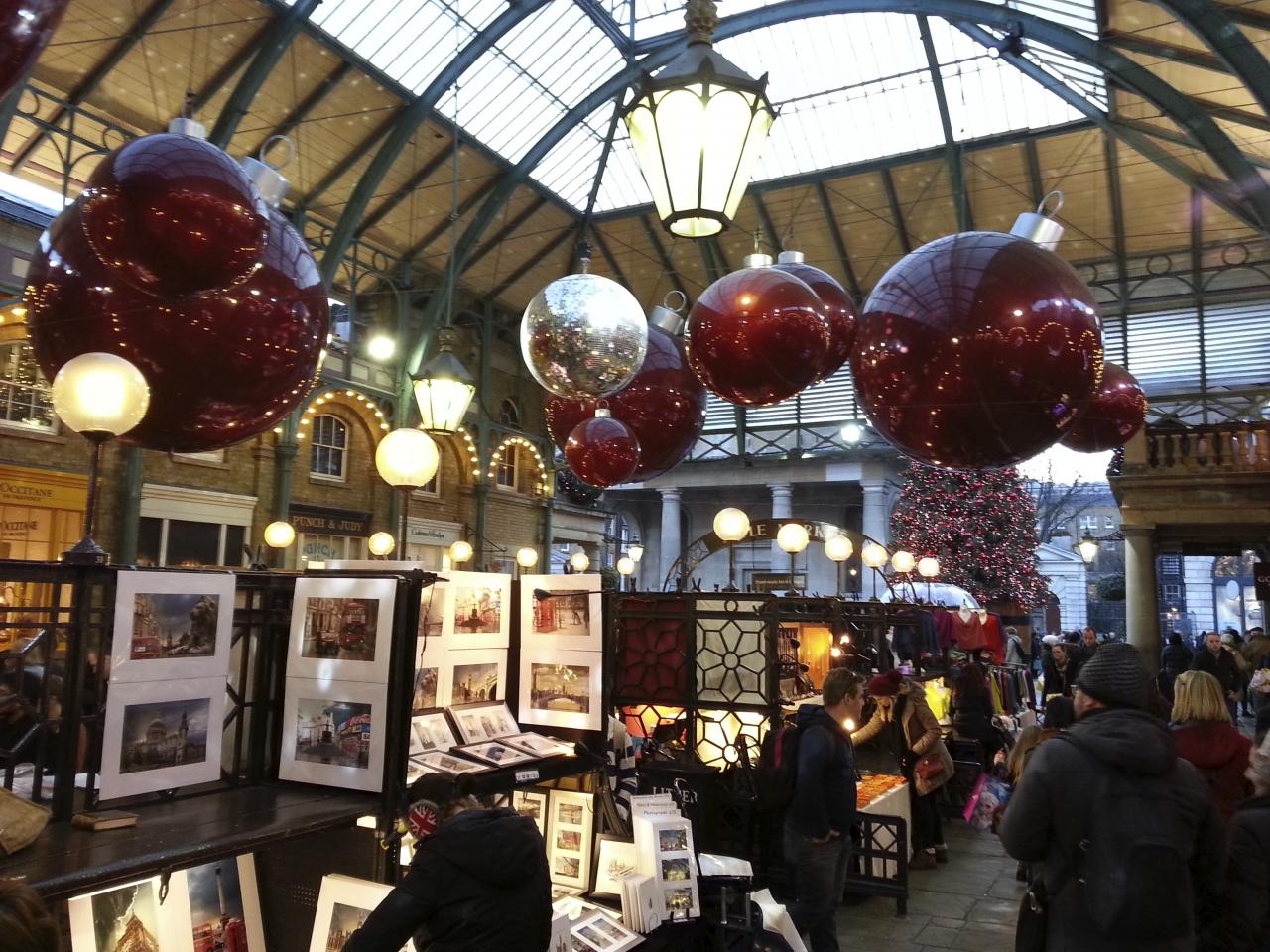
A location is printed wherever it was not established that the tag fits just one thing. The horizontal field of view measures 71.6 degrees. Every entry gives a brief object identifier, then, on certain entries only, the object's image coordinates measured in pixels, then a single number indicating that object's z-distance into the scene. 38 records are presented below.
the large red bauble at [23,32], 0.82
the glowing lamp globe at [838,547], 9.97
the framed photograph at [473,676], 3.72
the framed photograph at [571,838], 3.62
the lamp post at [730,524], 8.63
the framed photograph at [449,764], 3.15
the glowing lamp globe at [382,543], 12.48
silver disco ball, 2.94
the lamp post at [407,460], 3.60
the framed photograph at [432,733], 3.33
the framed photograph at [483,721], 3.66
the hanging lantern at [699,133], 2.33
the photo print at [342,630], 2.63
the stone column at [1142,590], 10.78
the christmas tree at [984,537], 16.58
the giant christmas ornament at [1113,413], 3.41
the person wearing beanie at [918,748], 6.51
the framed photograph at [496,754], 3.35
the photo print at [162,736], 2.19
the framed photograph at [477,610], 3.72
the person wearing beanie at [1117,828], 2.22
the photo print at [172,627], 2.21
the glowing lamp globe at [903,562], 11.30
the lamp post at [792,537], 9.55
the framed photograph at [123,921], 2.08
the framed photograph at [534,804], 3.75
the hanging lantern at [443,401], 5.25
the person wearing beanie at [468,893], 2.12
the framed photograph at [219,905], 2.34
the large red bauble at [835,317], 3.08
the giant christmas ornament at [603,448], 3.81
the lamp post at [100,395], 2.00
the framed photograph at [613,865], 3.45
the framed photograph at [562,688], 3.99
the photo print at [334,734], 2.58
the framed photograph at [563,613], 4.03
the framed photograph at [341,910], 2.47
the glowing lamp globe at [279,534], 12.55
